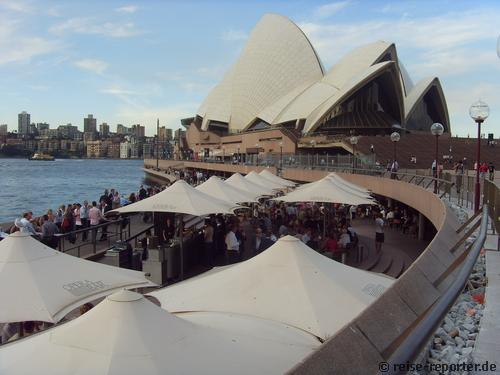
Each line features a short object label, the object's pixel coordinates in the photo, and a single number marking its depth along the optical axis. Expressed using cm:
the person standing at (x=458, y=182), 1550
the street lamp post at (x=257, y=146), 7100
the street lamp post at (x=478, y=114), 1123
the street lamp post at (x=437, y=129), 1830
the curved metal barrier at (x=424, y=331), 179
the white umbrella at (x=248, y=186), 1804
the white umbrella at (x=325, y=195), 1414
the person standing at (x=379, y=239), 1518
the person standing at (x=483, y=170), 2362
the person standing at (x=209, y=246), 1245
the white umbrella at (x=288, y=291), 500
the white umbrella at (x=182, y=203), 1113
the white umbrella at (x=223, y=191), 1458
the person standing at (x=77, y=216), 1484
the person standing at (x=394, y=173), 2275
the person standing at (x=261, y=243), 1273
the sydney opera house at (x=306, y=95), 5872
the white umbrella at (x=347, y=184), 1720
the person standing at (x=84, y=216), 1483
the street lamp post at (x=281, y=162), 4089
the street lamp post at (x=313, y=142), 5514
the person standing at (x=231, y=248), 1152
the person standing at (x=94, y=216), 1416
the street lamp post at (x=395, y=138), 2517
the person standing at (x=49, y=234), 1139
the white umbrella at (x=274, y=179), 2297
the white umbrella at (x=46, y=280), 563
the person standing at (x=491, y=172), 2410
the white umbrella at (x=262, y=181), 2119
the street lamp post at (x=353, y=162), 2945
